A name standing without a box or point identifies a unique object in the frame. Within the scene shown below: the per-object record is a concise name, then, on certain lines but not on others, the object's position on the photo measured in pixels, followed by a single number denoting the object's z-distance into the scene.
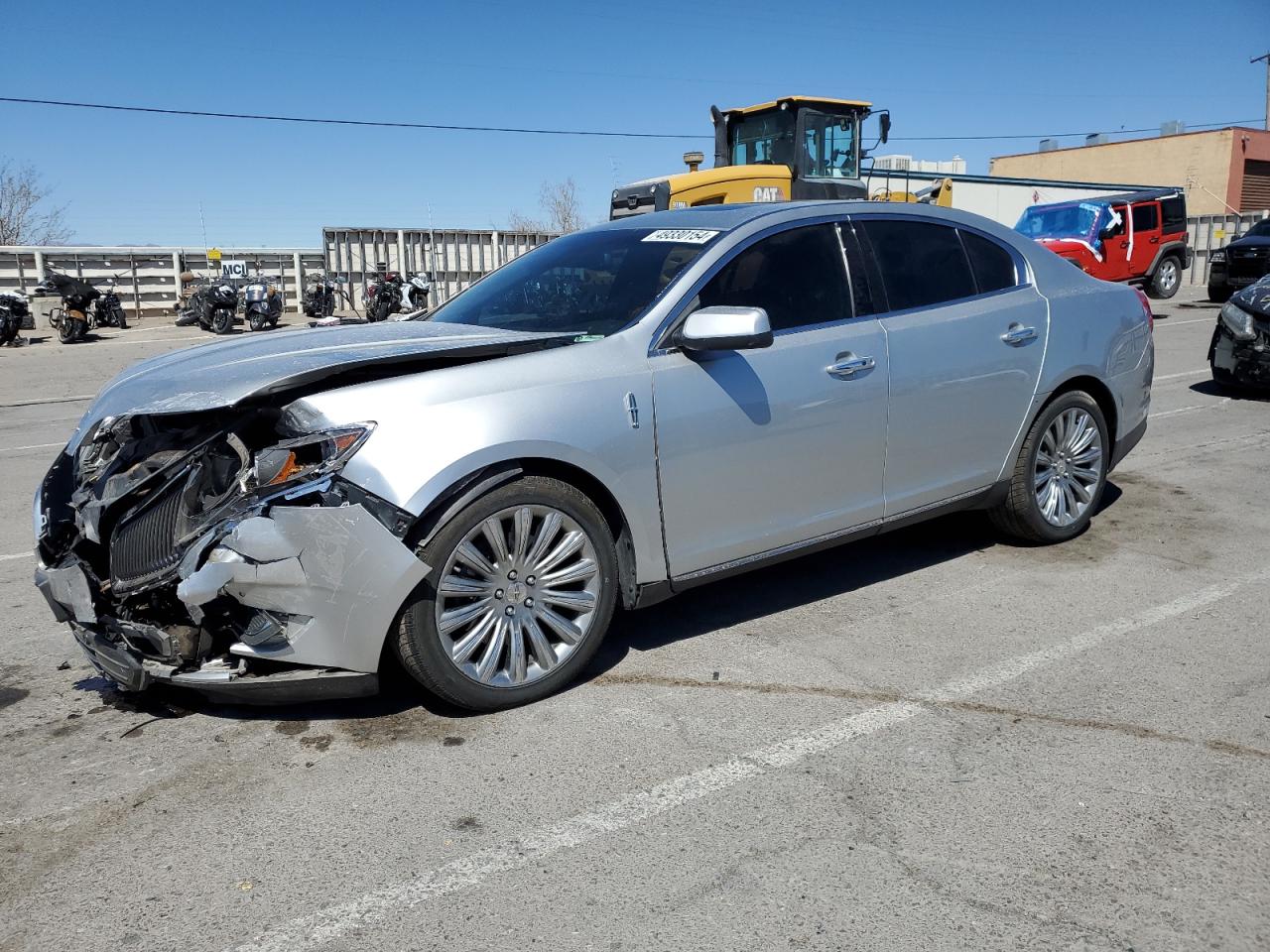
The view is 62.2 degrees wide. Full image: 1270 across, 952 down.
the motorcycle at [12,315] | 20.84
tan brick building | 48.66
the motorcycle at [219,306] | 23.20
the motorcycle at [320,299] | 25.39
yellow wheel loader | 16.05
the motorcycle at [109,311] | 23.73
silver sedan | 3.32
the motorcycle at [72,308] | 21.69
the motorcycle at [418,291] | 24.73
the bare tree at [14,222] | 53.03
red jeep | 21.62
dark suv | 21.64
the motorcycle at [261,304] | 22.84
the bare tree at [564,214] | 68.74
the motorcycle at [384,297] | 24.39
